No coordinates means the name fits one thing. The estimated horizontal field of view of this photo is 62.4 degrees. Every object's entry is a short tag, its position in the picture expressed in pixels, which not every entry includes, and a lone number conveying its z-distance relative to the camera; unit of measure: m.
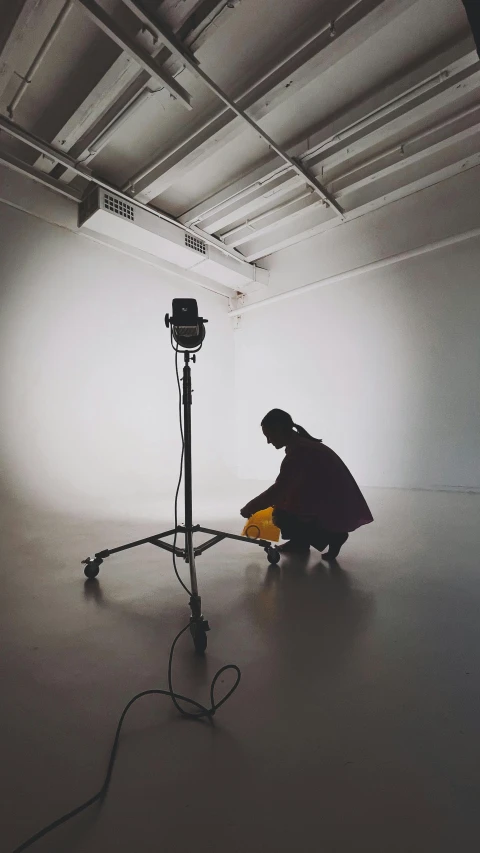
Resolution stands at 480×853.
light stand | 1.53
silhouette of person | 1.82
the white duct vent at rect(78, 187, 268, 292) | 3.61
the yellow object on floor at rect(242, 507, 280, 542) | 2.06
